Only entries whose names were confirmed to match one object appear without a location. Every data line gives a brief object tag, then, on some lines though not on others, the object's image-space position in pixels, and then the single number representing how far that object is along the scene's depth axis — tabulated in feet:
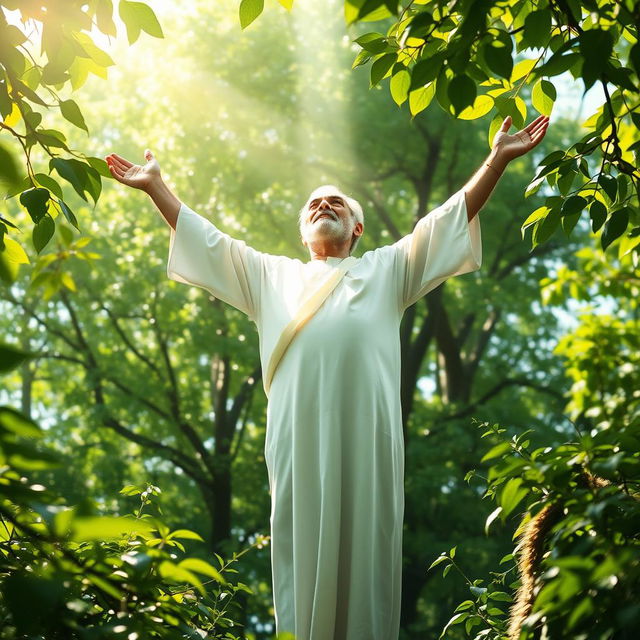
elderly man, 9.84
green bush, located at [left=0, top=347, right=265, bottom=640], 4.19
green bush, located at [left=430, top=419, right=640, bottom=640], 5.00
